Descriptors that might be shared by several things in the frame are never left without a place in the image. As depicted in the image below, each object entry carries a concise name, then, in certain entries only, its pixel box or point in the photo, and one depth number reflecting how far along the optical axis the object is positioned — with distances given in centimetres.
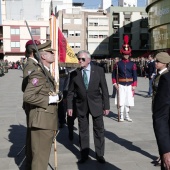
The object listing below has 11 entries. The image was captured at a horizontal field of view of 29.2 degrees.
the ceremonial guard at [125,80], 854
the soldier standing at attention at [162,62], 475
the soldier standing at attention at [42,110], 383
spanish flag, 534
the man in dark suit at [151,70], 1404
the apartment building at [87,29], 7231
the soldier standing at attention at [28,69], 432
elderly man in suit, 536
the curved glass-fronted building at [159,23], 3603
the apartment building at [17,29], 7249
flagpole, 520
